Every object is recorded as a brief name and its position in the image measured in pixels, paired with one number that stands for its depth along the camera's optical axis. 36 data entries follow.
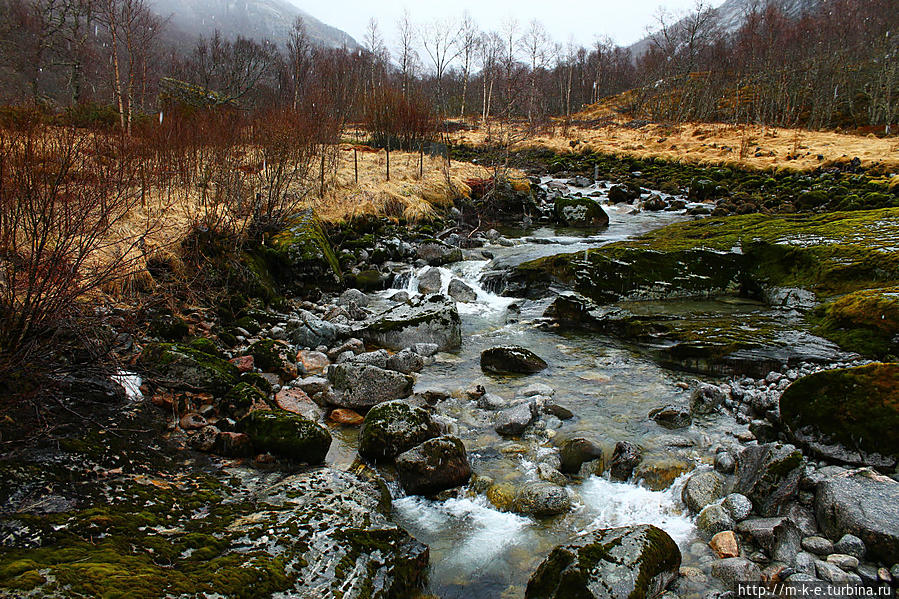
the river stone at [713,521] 3.89
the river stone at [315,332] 8.37
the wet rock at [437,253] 14.40
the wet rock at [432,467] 4.64
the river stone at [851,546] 3.15
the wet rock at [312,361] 7.53
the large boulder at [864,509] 3.09
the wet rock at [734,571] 3.30
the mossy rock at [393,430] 5.09
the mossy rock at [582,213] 19.61
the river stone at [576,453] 5.00
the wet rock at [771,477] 3.85
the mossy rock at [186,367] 5.36
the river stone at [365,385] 6.40
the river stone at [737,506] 3.92
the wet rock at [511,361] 7.66
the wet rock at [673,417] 5.81
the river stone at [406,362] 7.73
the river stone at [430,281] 12.34
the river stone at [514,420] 5.72
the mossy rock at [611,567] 3.09
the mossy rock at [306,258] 11.10
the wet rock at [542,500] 4.35
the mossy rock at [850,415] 4.07
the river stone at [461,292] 11.71
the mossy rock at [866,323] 6.75
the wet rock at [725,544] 3.60
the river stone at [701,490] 4.25
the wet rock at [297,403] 6.04
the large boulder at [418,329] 8.81
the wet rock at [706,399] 6.12
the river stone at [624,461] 4.86
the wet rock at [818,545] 3.28
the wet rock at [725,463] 4.71
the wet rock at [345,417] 6.05
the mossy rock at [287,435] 4.61
